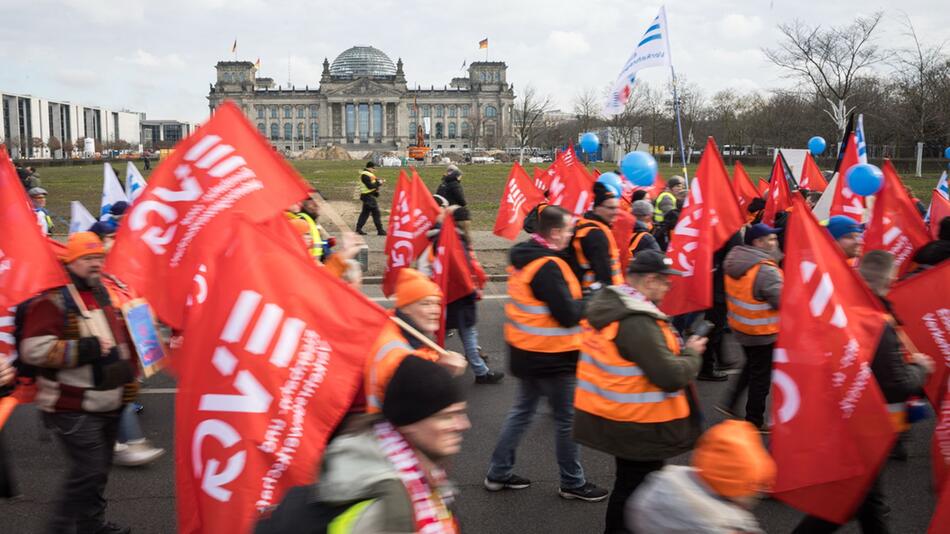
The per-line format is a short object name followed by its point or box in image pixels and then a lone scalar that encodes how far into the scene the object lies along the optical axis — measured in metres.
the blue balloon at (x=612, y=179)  8.82
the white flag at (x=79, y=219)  8.90
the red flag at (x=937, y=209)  7.93
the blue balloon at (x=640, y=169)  10.49
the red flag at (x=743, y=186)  10.90
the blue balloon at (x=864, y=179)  8.04
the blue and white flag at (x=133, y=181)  10.28
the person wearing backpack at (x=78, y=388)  3.82
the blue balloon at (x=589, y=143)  14.20
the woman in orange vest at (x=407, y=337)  3.11
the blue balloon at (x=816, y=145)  14.03
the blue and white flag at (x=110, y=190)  10.13
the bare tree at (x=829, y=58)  37.00
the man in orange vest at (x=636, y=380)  3.51
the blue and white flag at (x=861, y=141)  9.64
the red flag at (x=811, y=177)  12.52
